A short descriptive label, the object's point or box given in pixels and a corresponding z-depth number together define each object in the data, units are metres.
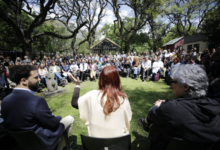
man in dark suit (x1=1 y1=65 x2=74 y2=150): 1.46
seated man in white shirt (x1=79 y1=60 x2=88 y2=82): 8.73
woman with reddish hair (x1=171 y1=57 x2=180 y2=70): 6.89
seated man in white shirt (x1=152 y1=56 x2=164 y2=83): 7.86
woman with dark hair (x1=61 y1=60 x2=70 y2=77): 8.42
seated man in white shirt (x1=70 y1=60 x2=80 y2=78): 8.73
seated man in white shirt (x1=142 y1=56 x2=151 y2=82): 8.35
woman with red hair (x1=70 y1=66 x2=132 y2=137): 1.44
